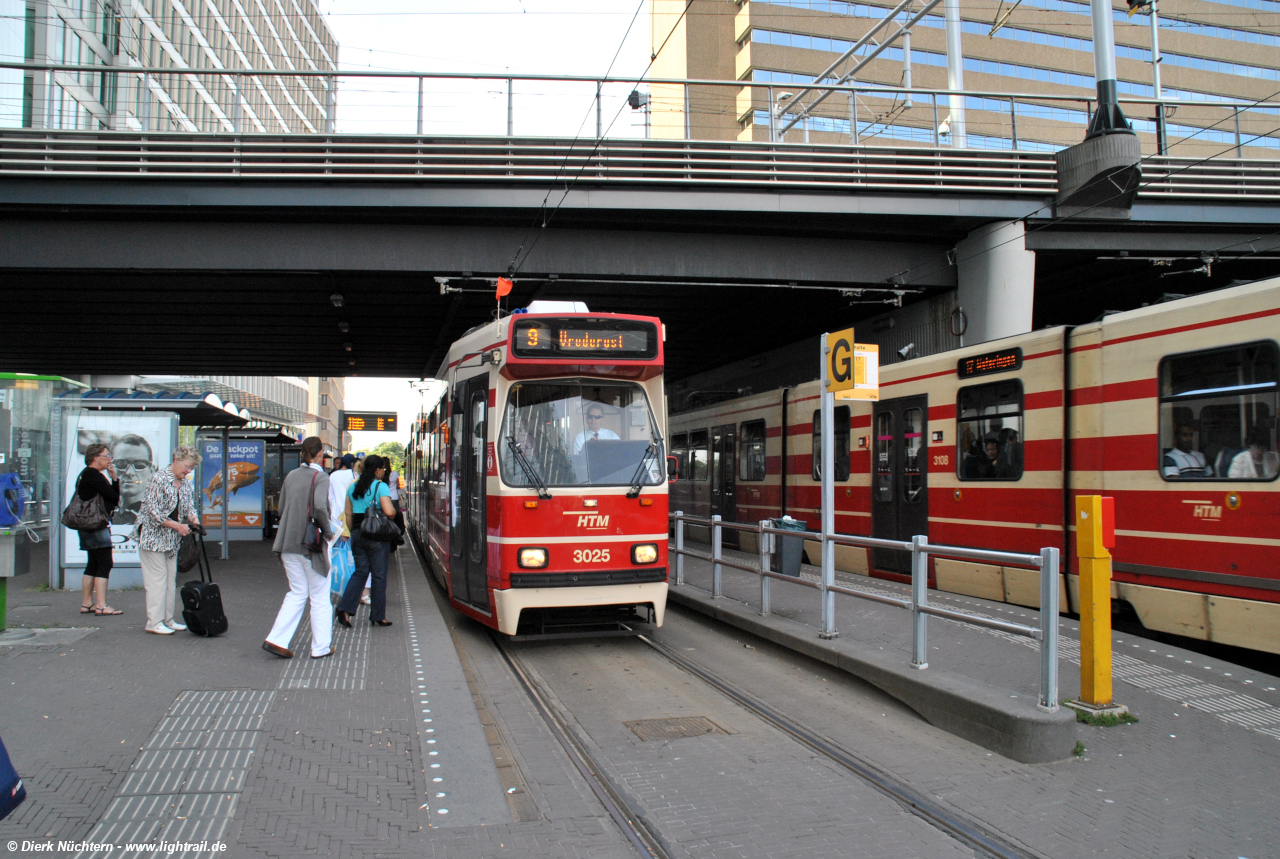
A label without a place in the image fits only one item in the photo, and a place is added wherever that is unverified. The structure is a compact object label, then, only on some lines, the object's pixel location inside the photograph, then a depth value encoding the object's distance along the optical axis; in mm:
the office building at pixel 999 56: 55219
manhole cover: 5973
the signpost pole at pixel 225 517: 14983
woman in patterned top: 8305
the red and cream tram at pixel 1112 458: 7234
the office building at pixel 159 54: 30188
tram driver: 8685
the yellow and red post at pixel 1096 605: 5855
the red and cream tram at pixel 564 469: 8258
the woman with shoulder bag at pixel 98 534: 9227
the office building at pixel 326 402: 90938
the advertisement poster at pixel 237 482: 18016
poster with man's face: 11289
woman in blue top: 9328
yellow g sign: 7969
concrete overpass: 15000
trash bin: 10689
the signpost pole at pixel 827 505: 7895
